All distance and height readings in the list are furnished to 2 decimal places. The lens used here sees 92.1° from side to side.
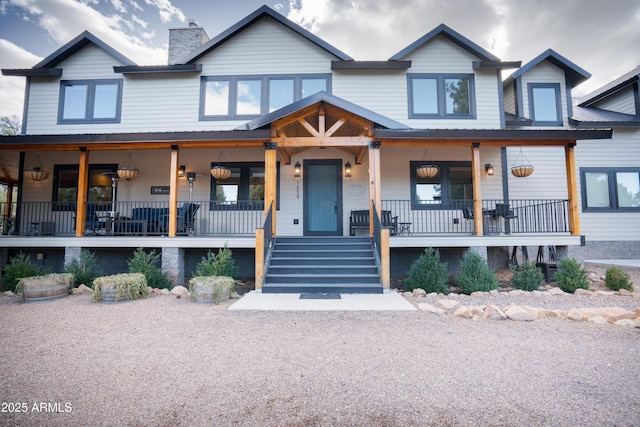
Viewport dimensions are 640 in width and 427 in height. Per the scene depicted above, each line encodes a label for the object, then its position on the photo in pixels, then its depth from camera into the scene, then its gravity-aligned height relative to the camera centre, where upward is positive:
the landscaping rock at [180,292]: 6.51 -1.17
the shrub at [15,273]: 6.85 -0.80
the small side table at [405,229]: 8.96 +0.22
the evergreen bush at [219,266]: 6.84 -0.67
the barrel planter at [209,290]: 5.72 -1.00
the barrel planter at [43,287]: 5.89 -0.98
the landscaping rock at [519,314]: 4.67 -1.20
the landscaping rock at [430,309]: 5.05 -1.21
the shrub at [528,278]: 6.80 -0.95
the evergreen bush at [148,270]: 7.02 -0.77
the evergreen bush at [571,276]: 6.68 -0.89
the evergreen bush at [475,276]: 6.69 -0.89
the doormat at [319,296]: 5.92 -1.16
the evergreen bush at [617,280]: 6.73 -0.98
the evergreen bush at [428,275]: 6.69 -0.87
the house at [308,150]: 9.84 +2.84
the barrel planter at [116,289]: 5.80 -0.99
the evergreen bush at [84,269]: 7.15 -0.76
